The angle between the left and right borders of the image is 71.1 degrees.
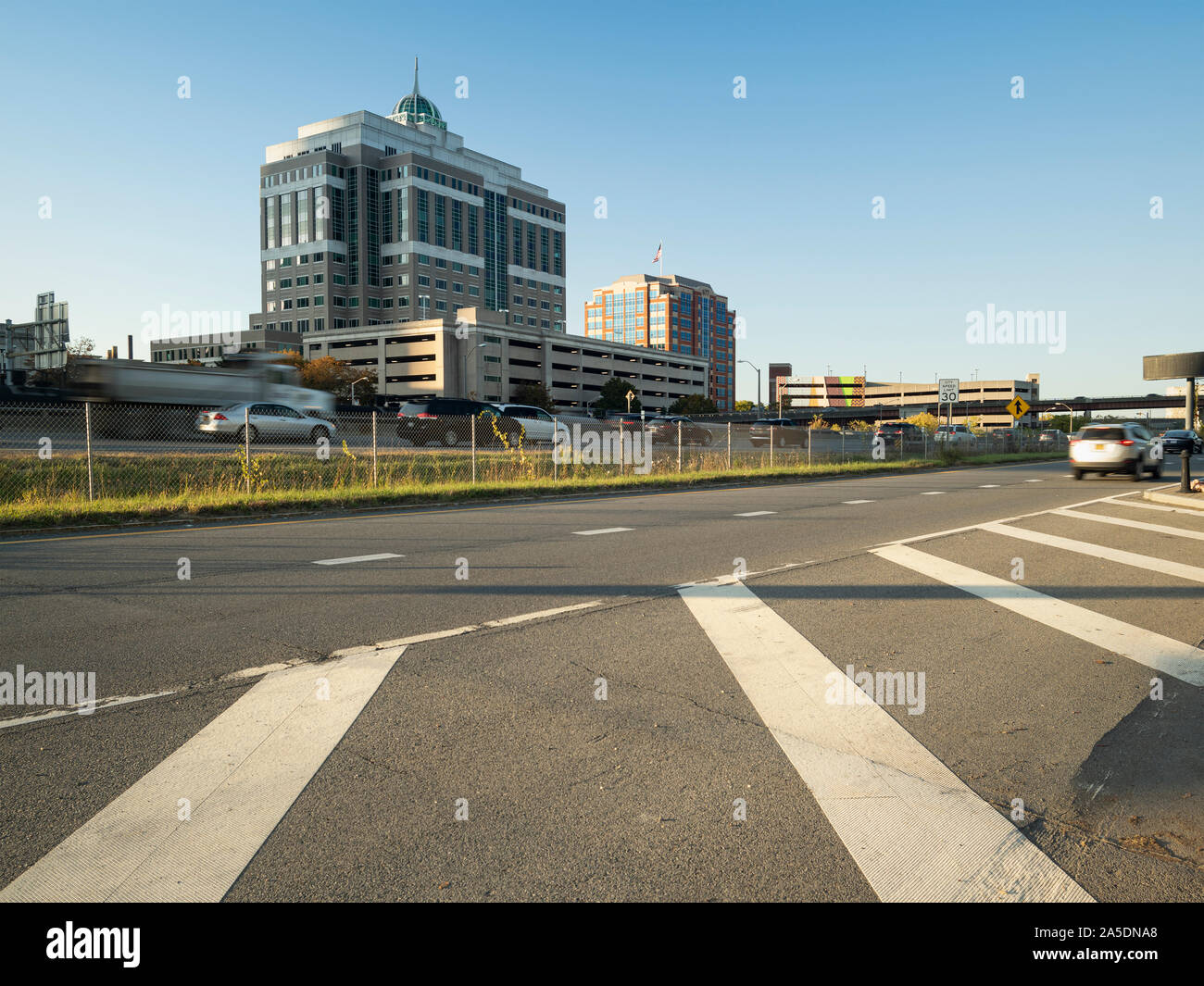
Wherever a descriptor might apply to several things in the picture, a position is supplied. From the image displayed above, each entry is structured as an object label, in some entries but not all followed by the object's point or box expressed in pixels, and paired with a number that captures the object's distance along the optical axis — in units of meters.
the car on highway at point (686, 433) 35.31
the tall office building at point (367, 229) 134.38
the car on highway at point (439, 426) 30.41
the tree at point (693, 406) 141.88
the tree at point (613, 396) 131.25
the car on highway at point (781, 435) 38.78
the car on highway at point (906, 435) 40.16
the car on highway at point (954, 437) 40.15
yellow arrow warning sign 35.62
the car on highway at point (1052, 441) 51.94
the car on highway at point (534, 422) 32.72
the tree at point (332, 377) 97.94
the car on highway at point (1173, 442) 42.75
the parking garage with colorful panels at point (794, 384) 183.75
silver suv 22.67
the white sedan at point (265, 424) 28.67
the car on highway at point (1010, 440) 47.72
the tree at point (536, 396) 120.81
